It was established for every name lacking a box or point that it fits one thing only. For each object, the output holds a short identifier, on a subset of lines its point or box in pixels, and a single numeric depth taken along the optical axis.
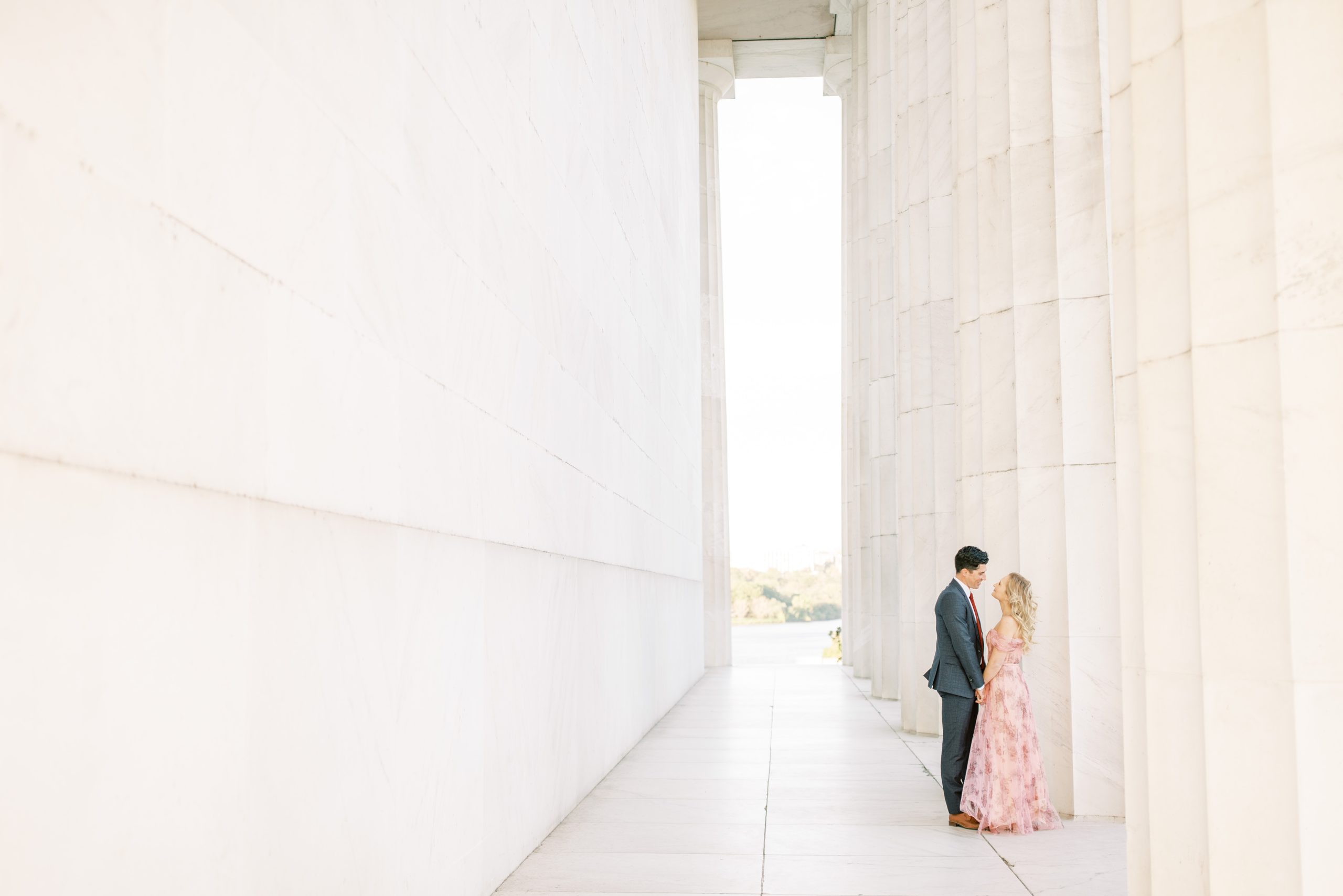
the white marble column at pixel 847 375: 30.30
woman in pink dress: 10.02
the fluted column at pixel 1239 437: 4.48
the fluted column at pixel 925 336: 16.88
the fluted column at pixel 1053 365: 11.10
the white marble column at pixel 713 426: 31.83
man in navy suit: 10.44
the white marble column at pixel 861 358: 27.36
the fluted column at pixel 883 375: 22.42
